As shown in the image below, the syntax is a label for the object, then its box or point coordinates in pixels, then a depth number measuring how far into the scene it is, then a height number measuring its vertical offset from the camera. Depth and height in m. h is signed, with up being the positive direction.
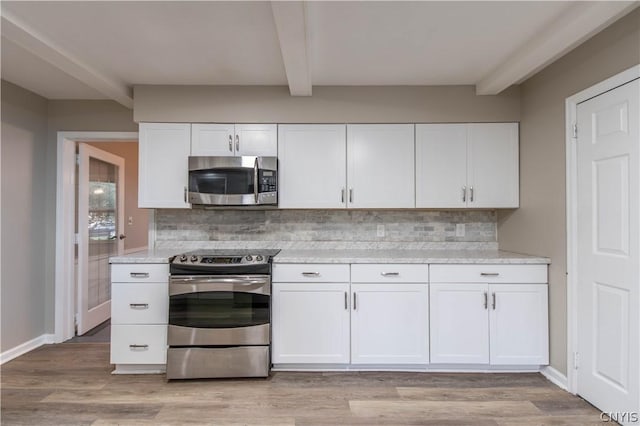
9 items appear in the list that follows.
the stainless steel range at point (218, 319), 2.53 -0.75
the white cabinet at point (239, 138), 2.96 +0.66
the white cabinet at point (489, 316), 2.59 -0.74
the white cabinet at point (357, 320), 2.63 -0.78
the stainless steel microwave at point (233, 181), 2.81 +0.28
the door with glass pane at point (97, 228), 3.54 -0.14
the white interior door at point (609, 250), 1.89 -0.19
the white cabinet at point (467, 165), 2.93 +0.43
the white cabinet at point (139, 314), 2.62 -0.74
